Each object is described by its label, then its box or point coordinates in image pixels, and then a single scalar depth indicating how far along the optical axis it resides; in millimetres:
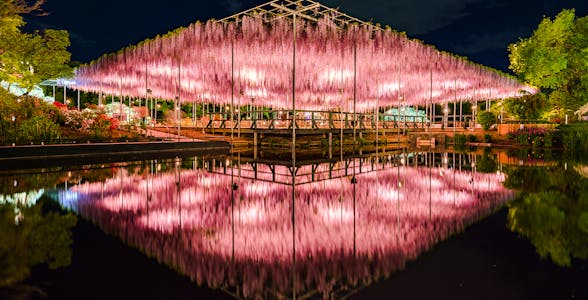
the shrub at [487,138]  23734
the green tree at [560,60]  30484
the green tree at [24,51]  14182
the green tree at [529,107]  23375
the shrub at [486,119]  24391
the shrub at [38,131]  12970
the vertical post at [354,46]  16350
